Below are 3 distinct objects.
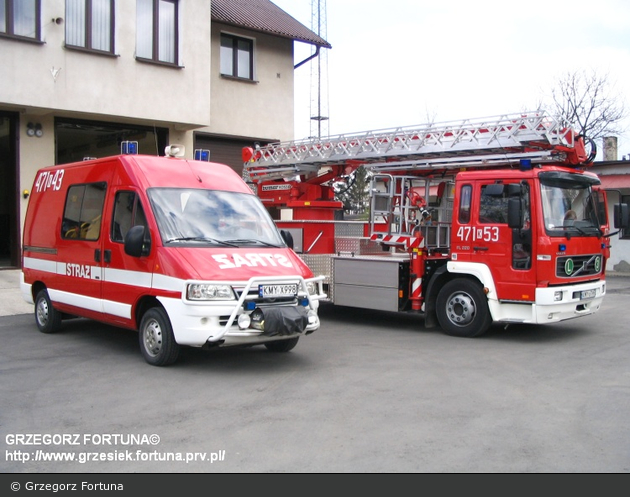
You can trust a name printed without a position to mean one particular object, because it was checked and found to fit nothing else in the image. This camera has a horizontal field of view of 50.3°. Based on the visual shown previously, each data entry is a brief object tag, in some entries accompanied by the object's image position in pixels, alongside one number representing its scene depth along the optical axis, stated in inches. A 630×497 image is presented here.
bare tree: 1418.6
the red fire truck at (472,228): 382.0
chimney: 1110.4
